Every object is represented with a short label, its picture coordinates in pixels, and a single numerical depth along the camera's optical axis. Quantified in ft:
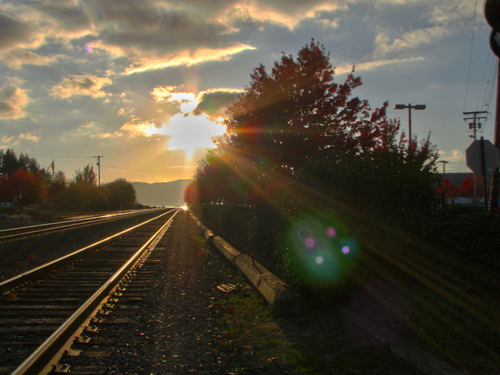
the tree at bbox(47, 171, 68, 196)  290.74
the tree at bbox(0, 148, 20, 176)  400.47
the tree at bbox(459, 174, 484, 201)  163.84
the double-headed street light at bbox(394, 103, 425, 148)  69.41
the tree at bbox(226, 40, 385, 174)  41.50
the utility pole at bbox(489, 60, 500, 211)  25.25
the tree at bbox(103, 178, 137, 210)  323.78
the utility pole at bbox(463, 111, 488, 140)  116.06
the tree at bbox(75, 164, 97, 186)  315.04
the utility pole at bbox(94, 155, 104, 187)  315.27
